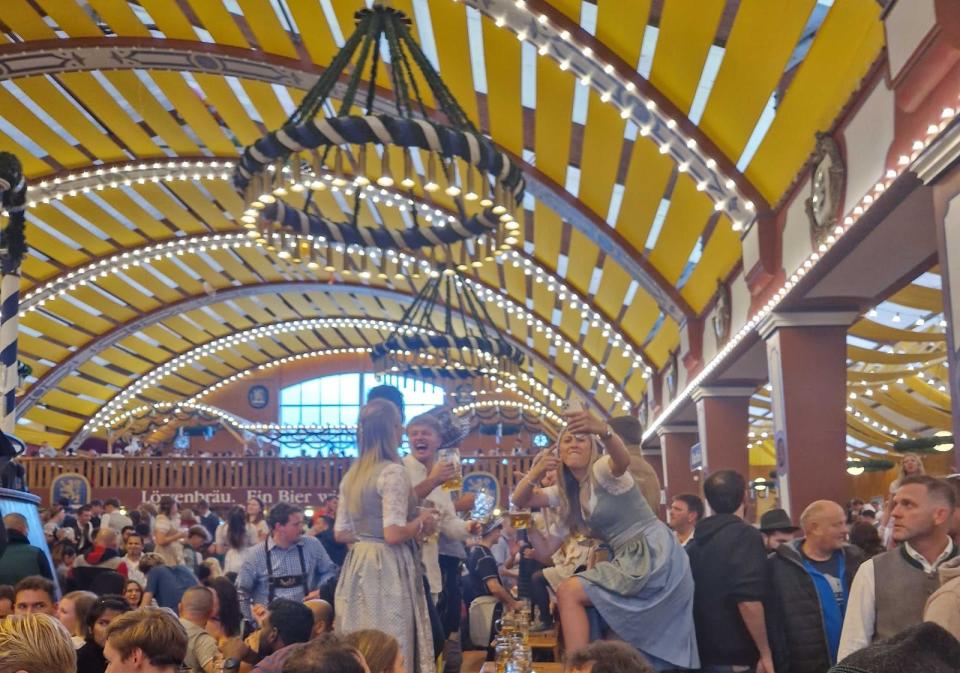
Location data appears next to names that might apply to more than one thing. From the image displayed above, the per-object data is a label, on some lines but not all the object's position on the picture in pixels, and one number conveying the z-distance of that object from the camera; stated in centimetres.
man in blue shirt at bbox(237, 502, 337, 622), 555
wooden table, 434
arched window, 3547
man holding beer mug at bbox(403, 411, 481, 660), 461
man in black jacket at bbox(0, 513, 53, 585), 583
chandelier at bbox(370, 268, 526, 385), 1256
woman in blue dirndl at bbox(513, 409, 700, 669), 344
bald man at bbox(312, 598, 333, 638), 436
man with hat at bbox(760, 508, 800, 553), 569
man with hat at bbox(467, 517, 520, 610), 601
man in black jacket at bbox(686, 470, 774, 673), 375
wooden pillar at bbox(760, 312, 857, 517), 930
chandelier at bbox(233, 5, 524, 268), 648
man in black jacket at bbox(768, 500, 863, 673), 380
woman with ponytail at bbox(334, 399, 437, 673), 388
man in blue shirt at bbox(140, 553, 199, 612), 624
